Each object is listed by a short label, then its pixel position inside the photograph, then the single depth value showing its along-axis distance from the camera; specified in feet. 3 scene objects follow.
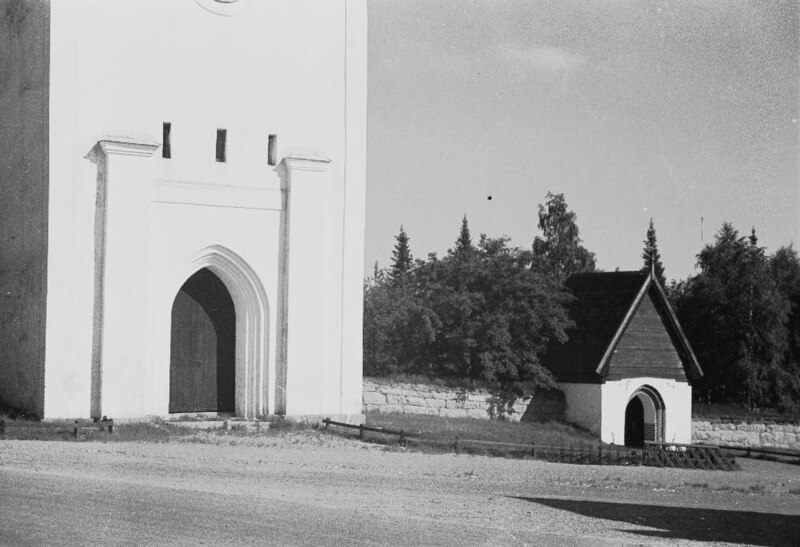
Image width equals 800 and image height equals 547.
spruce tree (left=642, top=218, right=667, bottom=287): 205.26
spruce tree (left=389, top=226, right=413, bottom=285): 274.07
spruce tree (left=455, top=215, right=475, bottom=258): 247.21
